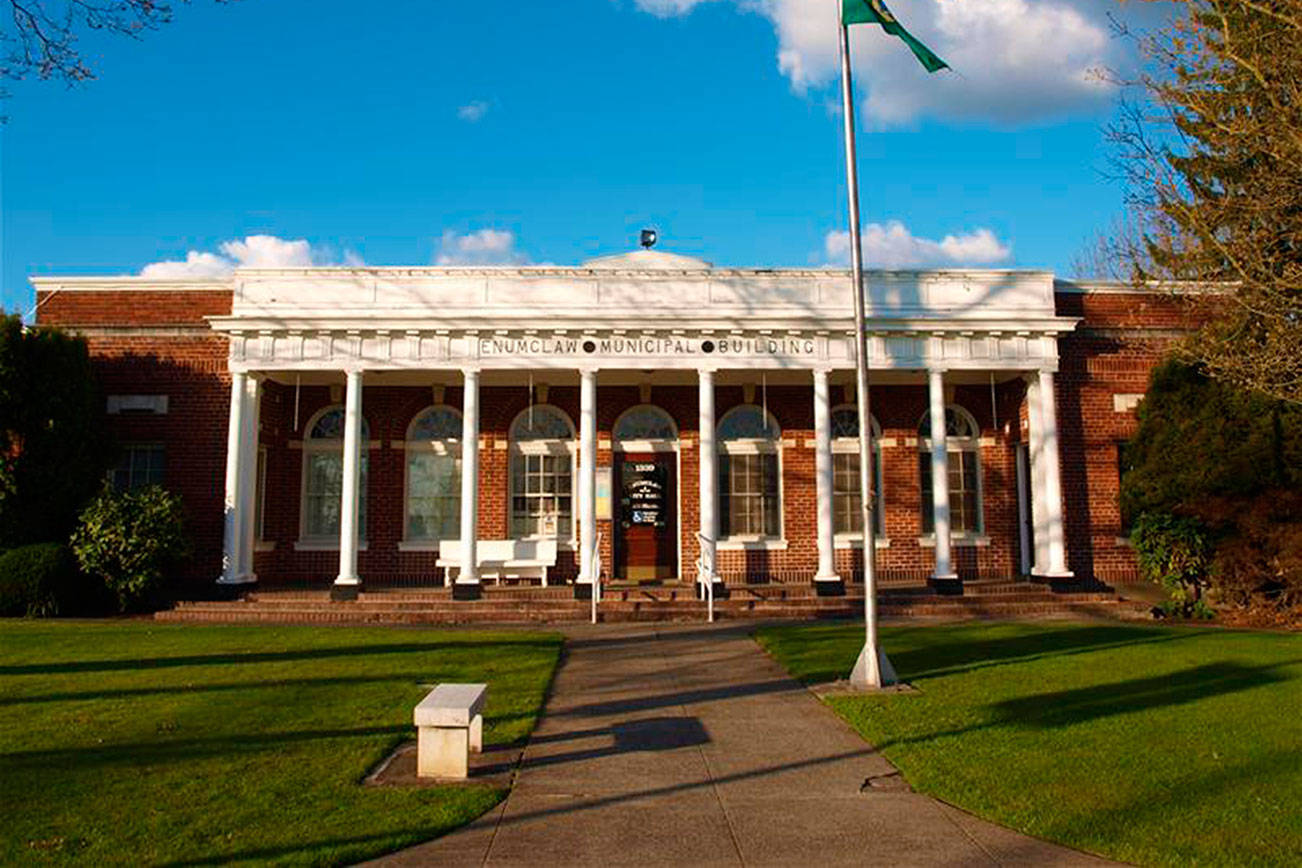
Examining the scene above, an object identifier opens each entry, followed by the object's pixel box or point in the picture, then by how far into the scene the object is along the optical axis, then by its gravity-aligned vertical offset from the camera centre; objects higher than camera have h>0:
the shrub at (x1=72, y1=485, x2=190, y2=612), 15.66 -0.33
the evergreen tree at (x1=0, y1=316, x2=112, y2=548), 15.62 +1.52
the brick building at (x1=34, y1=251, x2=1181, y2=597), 16.72 +2.02
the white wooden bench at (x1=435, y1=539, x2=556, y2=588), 17.59 -0.73
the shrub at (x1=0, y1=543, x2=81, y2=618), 15.27 -0.92
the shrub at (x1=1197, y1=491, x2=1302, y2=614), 14.40 -0.58
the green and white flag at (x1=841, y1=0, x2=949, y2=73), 10.21 +5.39
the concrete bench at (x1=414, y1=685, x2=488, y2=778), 6.19 -1.44
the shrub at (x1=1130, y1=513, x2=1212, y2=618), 15.45 -0.76
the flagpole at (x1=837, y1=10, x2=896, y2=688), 9.31 +0.58
